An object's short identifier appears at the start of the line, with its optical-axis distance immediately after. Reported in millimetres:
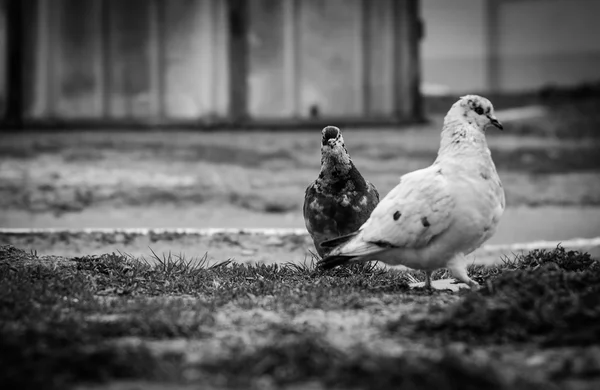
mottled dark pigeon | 6508
